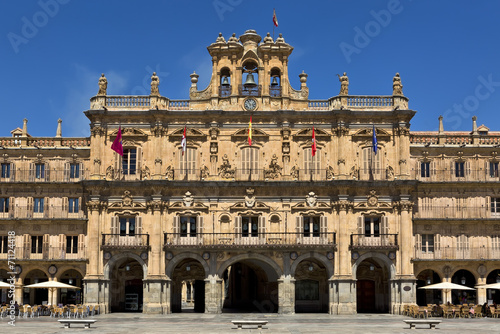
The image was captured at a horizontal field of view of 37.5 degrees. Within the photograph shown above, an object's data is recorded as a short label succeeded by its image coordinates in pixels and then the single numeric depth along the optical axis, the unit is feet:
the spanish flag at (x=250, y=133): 204.23
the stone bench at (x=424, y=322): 150.98
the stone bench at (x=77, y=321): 150.51
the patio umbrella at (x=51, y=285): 196.34
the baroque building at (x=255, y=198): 203.31
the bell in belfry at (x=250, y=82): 211.41
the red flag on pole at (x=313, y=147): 204.33
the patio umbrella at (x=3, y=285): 190.75
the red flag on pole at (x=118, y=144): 201.87
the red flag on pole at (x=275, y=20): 210.79
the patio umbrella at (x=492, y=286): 193.82
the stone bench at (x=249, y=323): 147.54
